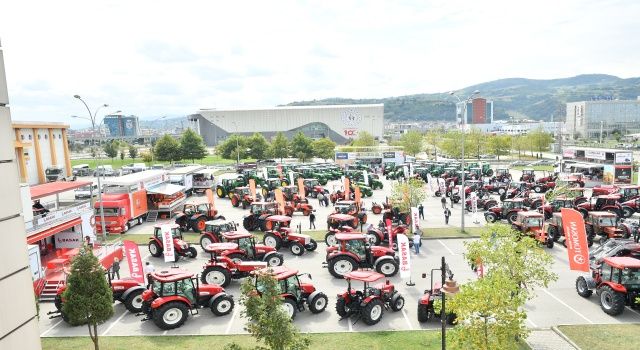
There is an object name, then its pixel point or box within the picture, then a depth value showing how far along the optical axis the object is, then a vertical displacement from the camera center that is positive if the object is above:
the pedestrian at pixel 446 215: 24.86 -4.90
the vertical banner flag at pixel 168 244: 17.22 -4.03
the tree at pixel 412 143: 68.62 -1.95
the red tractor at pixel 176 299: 11.94 -4.47
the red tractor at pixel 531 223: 20.12 -4.60
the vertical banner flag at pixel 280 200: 24.86 -3.58
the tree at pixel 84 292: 9.61 -3.23
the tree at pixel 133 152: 82.94 -1.48
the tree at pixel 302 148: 64.75 -1.73
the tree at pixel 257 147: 64.81 -1.33
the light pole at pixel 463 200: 21.58 -3.70
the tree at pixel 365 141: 73.69 -1.35
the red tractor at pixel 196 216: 23.89 -4.20
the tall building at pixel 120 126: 187.21 +8.30
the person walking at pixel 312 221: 24.39 -4.82
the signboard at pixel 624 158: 36.72 -3.14
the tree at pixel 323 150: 65.44 -2.24
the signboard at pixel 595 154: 38.62 -2.98
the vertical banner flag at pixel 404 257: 14.63 -4.25
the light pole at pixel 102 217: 22.00 -3.63
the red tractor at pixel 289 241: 19.36 -4.69
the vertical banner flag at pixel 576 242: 13.05 -3.62
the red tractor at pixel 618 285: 12.22 -4.66
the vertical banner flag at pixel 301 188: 28.98 -3.47
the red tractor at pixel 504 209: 24.59 -4.74
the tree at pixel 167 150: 60.78 -1.02
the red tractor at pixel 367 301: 11.95 -4.71
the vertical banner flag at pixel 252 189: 29.00 -3.44
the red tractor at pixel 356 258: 16.00 -4.63
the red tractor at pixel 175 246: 18.88 -4.51
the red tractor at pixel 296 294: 12.37 -4.63
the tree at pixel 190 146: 62.10 -0.64
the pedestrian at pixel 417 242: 19.30 -4.95
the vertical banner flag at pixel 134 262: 13.95 -3.76
